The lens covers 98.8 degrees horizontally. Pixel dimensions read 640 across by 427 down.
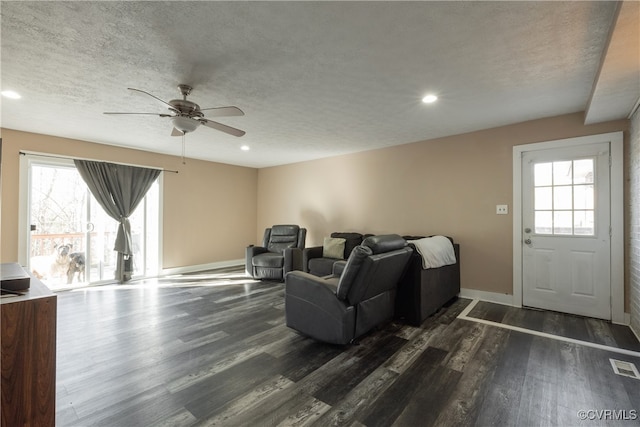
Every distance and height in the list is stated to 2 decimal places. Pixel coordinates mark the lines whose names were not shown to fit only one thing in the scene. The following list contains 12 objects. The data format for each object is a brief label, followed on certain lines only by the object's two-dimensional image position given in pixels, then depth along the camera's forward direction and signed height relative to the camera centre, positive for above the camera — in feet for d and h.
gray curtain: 15.19 +1.32
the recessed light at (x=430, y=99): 9.39 +4.11
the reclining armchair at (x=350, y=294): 7.86 -2.42
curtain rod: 13.16 +3.05
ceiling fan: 8.13 +3.12
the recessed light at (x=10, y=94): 8.97 +4.07
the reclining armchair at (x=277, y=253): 16.51 -2.42
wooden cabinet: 3.70 -2.02
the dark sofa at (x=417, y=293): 9.91 -2.88
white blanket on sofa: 10.02 -1.39
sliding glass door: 13.64 -0.72
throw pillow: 15.87 -1.88
